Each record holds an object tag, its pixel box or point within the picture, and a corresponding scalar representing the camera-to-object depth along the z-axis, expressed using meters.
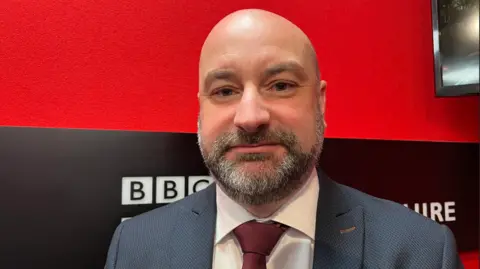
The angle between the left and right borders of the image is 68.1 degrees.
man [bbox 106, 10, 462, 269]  0.72
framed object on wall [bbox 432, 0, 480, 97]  1.16
